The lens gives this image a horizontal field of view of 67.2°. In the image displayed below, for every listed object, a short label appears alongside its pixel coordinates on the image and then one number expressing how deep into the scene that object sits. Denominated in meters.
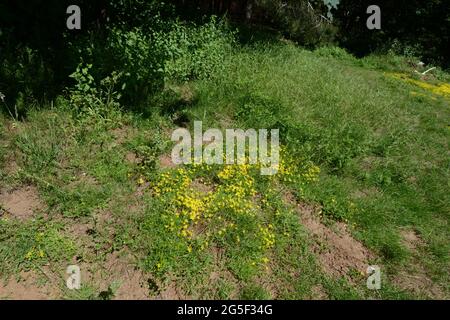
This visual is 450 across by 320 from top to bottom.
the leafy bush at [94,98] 5.67
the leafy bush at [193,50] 6.50
